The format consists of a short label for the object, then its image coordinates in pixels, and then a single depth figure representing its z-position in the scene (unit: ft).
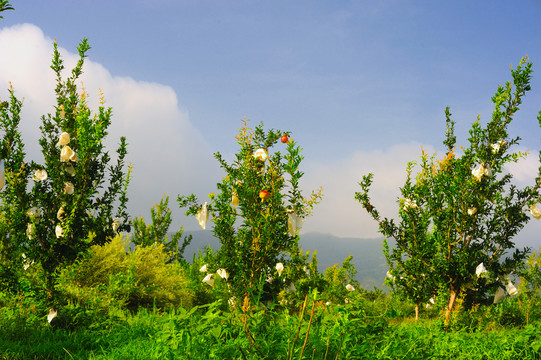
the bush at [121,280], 28.73
